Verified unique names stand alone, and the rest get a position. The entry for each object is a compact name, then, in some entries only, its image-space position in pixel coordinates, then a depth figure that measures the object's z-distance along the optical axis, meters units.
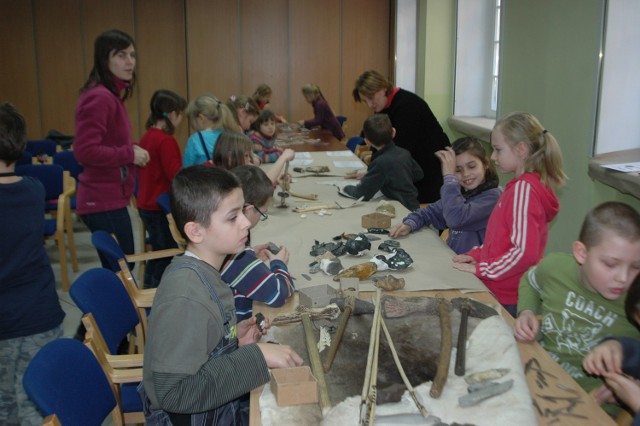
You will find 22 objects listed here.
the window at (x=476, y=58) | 7.08
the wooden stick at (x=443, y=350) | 1.43
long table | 1.43
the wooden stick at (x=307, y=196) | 3.78
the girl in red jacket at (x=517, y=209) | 2.32
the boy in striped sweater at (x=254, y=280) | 1.99
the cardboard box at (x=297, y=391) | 1.40
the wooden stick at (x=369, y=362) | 1.34
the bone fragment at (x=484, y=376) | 1.46
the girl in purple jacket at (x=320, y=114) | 7.94
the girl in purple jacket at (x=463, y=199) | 2.79
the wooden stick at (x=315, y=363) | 1.39
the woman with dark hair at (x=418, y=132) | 4.43
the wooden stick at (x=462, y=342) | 1.51
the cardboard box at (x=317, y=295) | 1.96
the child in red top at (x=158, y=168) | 4.08
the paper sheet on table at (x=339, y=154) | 5.75
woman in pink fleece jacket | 3.18
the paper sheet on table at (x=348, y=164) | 5.06
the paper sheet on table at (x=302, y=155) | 5.65
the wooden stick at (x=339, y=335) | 1.55
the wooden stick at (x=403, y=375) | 1.34
